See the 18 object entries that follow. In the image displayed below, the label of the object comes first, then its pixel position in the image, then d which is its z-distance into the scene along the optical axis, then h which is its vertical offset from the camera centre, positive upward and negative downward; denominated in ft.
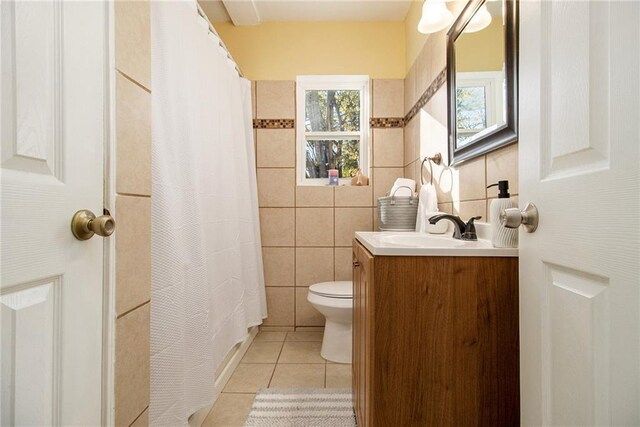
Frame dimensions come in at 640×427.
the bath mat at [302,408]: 4.56 -2.97
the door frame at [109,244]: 2.31 -0.22
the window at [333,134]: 8.32 +2.08
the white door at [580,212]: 1.40 +0.00
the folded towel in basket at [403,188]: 6.62 +0.52
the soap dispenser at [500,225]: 2.82 -0.11
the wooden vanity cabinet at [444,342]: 2.58 -1.05
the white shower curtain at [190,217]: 3.32 -0.04
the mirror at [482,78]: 3.41 +1.68
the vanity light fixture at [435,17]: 4.67 +2.91
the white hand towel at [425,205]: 5.46 +0.14
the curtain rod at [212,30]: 4.77 +3.08
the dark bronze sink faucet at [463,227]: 3.82 -0.17
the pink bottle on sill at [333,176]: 8.19 +0.96
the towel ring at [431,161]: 5.53 +0.94
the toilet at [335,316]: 5.99 -1.99
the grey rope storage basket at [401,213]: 6.31 +0.00
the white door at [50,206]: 1.62 +0.05
